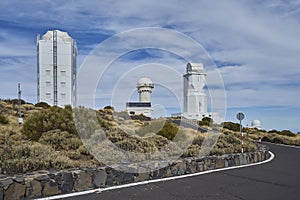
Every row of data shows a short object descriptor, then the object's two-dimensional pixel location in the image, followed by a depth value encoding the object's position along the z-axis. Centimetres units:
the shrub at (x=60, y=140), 1008
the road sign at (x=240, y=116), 1569
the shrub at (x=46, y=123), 1159
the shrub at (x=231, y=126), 3584
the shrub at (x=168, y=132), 1397
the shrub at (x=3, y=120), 1535
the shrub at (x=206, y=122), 3441
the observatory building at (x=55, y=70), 4419
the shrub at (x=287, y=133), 3354
